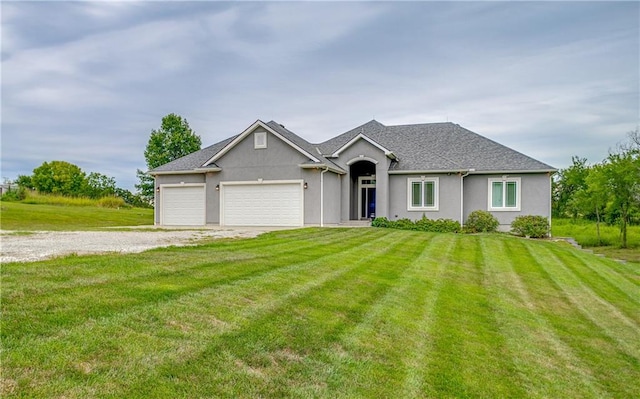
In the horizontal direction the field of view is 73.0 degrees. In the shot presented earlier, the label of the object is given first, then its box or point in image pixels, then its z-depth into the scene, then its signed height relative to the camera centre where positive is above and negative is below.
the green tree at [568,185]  33.72 +1.24
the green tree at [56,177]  48.71 +2.64
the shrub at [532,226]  21.03 -1.28
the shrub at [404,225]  21.72 -1.26
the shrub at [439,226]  21.30 -1.29
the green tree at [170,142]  37.41 +5.08
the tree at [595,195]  25.34 +0.30
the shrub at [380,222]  21.91 -1.13
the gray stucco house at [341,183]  21.12 +0.90
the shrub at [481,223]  21.66 -1.15
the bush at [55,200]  32.18 -0.03
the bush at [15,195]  33.00 +0.36
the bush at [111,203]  35.12 -0.27
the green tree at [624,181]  23.81 +1.08
